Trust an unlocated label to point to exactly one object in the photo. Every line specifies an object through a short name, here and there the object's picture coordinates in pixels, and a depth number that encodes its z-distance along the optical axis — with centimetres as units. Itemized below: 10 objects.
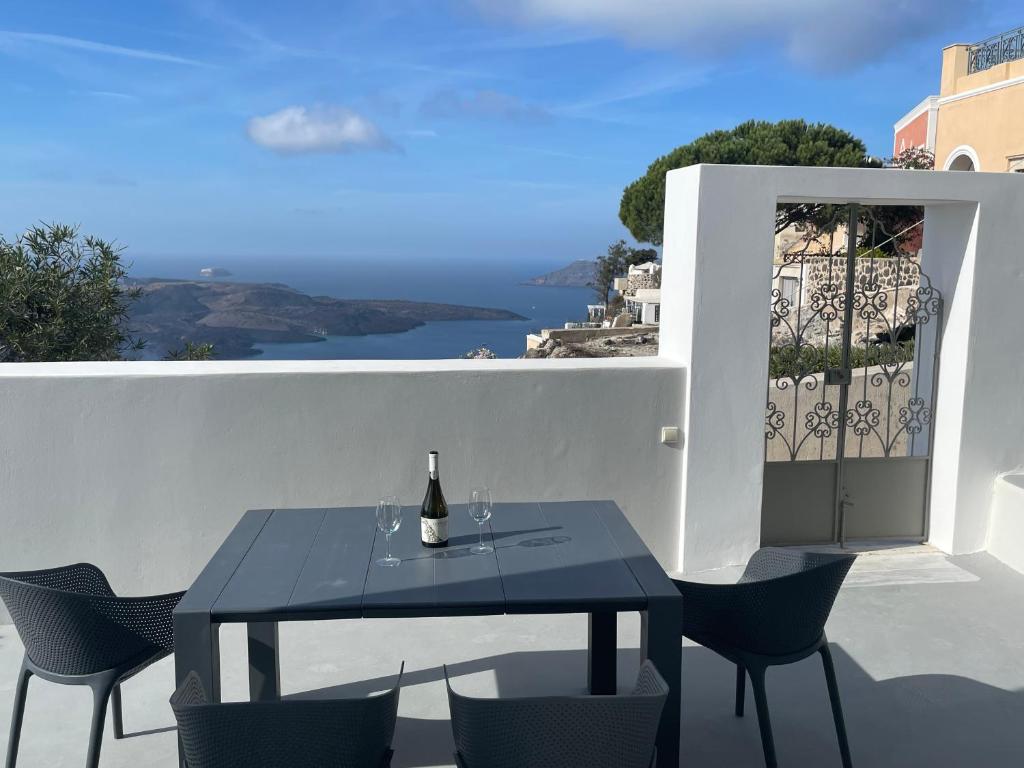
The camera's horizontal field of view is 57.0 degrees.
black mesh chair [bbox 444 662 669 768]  215
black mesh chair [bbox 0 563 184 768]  278
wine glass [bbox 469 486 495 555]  304
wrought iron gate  532
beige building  2361
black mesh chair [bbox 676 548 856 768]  297
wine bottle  306
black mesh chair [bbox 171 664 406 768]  213
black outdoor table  260
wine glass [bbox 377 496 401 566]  295
